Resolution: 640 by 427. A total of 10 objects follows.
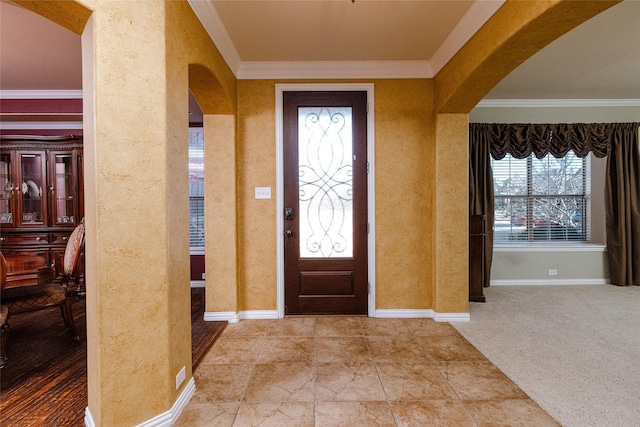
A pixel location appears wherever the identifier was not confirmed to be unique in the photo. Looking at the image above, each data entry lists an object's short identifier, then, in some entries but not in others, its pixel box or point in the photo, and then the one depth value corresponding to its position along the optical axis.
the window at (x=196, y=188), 4.47
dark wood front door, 3.16
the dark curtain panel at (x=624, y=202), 4.16
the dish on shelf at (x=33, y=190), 3.82
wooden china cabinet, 3.75
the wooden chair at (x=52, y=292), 2.27
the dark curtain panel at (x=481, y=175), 4.07
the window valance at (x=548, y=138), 4.14
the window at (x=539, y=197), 4.50
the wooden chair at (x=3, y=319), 1.92
